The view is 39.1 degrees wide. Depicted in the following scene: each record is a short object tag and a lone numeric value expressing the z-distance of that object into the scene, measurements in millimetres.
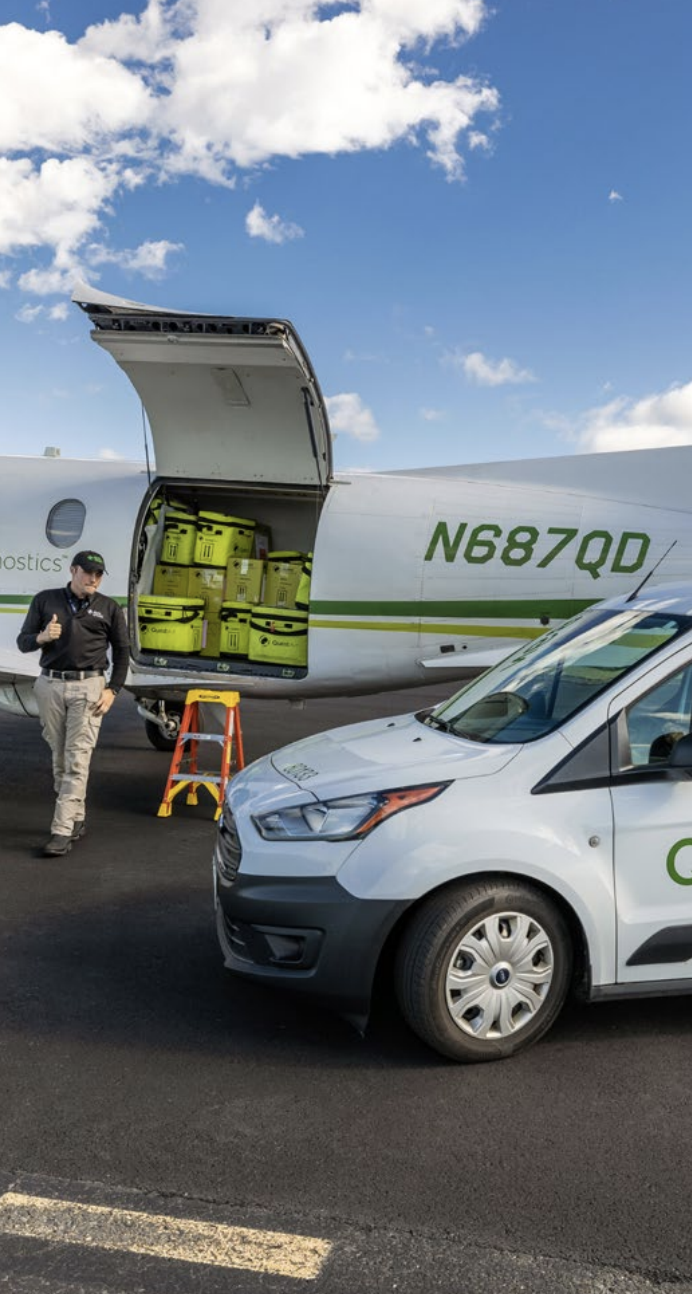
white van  3502
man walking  6594
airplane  7836
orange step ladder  7562
